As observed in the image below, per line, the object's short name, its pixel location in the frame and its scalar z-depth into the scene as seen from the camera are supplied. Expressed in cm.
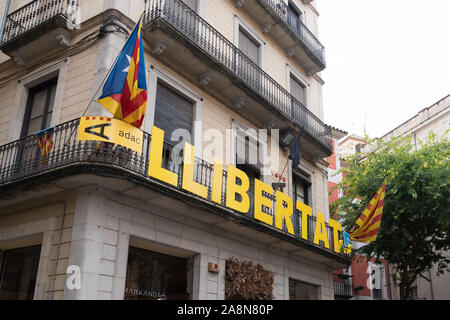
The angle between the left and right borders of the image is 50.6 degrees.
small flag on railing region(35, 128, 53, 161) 1014
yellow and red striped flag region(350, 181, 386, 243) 1482
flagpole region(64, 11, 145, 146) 966
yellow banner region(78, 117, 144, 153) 918
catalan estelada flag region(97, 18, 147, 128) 926
